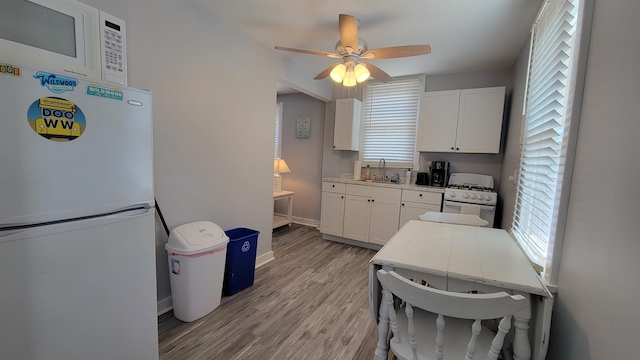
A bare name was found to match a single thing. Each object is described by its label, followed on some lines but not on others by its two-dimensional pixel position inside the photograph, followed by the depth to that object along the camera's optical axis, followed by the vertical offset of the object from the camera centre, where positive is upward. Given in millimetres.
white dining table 1004 -464
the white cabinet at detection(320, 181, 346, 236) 3949 -715
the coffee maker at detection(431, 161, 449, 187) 3609 -90
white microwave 1074 +518
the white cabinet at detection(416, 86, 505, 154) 3182 +610
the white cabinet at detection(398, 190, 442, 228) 3297 -490
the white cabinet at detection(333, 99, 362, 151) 4051 +605
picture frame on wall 4844 +617
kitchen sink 3891 -271
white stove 2975 -358
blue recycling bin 2375 -997
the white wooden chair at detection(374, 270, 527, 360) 876 -625
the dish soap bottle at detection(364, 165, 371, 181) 4055 -196
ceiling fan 2001 +955
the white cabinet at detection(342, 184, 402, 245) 3580 -705
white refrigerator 937 -282
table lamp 4551 -182
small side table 4393 -1017
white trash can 1926 -853
